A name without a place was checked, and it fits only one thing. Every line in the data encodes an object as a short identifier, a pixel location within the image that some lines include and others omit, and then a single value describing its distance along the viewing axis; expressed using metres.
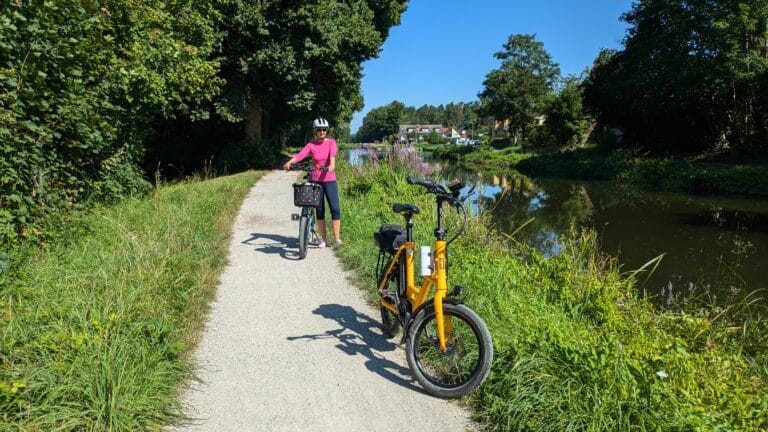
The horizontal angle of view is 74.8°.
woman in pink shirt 7.11
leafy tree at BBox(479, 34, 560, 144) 58.09
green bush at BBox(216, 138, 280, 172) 22.36
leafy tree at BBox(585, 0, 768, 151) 23.41
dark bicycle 7.10
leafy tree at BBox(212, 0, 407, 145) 19.02
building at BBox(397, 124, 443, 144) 151.49
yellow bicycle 3.36
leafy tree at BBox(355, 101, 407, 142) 148.25
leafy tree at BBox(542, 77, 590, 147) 43.53
